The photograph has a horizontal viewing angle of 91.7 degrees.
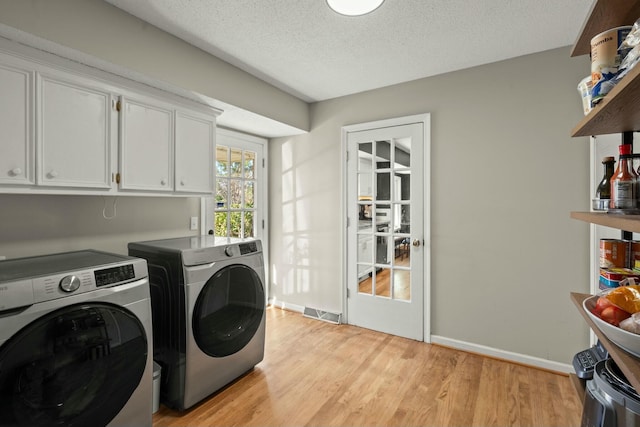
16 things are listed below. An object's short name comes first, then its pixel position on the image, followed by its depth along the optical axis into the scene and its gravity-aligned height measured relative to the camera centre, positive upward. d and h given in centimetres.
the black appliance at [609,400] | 85 -54
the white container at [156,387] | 183 -104
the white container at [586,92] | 100 +40
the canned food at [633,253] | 108 -15
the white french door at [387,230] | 283 -17
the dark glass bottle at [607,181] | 108 +11
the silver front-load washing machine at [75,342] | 119 -56
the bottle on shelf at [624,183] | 90 +8
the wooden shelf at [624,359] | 66 -34
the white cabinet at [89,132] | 149 +46
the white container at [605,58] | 87 +44
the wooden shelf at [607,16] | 95 +63
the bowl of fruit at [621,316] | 72 -27
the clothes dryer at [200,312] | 183 -63
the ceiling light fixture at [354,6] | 170 +115
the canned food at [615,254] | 108 -15
